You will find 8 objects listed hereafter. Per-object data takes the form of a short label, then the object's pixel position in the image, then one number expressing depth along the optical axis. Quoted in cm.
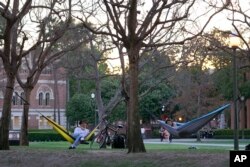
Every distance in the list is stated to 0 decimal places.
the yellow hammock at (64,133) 2662
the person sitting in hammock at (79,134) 2545
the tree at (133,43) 1938
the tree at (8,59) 2141
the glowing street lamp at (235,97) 1714
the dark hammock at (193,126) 2544
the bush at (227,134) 5941
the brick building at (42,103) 9081
